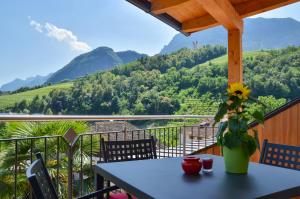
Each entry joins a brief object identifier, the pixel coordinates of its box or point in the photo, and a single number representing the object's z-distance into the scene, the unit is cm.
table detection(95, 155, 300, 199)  121
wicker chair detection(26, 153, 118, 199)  97
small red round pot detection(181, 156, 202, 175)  158
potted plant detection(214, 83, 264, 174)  157
